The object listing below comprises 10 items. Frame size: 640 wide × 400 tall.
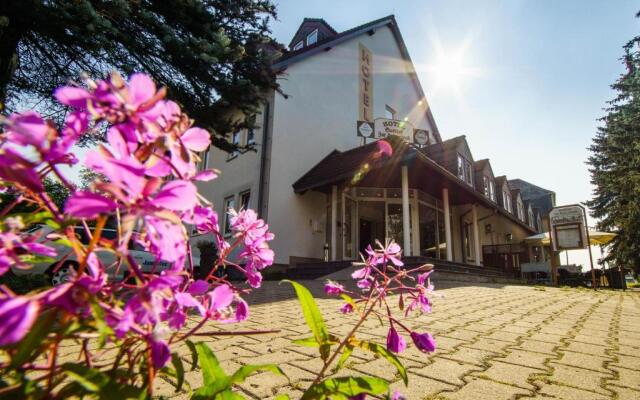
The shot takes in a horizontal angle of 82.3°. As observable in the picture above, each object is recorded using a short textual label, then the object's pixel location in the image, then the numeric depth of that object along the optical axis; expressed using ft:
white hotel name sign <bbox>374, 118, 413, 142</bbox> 51.44
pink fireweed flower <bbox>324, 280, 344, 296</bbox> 3.84
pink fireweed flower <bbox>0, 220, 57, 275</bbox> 1.62
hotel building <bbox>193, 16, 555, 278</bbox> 41.65
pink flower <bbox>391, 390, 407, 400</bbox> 2.64
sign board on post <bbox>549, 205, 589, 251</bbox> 45.70
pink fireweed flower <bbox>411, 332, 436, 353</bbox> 3.06
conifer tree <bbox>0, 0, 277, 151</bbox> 17.04
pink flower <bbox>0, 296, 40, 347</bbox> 1.26
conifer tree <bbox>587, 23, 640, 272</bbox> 59.31
